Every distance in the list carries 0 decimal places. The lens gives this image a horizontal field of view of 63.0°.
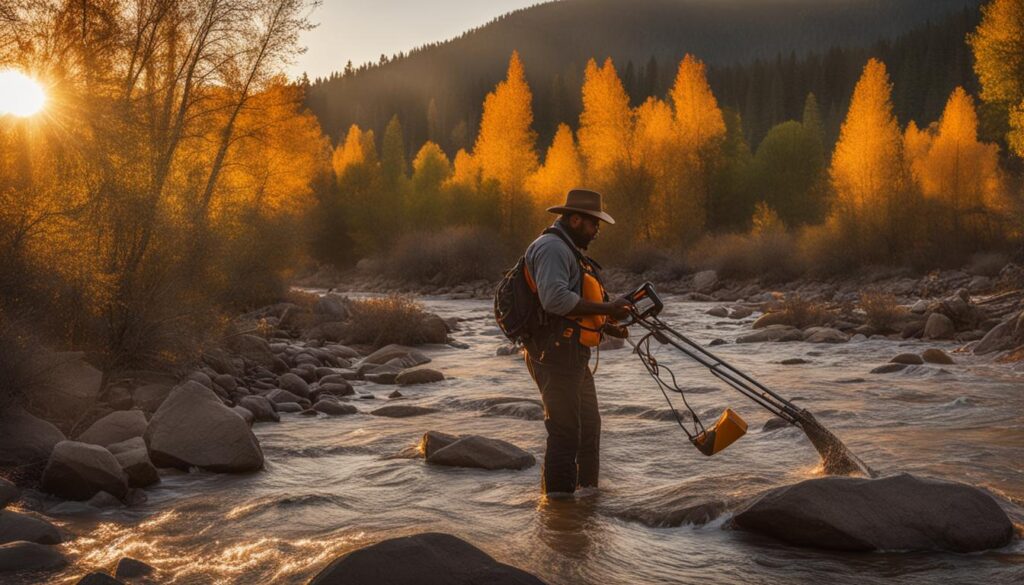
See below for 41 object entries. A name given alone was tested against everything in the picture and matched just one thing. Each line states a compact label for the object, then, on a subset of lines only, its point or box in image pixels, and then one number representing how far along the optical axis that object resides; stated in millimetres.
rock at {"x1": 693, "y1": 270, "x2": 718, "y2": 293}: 32500
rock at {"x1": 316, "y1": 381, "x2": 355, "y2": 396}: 11922
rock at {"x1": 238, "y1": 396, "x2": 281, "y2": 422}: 10047
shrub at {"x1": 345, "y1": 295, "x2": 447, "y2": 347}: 18062
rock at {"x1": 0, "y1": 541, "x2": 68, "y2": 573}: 4859
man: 5570
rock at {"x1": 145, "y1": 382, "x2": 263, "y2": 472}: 7422
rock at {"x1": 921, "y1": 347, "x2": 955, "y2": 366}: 13539
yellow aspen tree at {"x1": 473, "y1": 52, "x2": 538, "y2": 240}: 41812
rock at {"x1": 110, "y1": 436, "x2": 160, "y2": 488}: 6809
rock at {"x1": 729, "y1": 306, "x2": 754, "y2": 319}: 23344
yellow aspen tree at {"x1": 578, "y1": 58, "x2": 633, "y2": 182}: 38000
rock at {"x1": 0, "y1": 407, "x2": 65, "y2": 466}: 6895
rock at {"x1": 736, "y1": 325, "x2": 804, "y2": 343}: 17906
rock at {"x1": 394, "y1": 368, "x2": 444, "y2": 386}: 13203
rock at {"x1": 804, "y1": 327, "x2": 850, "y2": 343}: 17250
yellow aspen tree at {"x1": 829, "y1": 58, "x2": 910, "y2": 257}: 31312
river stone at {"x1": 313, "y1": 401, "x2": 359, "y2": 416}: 10664
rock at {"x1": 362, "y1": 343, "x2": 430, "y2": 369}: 15134
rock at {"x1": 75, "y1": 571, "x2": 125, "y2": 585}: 4148
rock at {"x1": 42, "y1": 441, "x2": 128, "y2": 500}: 6367
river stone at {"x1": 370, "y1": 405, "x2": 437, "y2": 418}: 10500
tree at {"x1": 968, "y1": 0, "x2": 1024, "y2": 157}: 24766
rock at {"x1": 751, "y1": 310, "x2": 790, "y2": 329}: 19750
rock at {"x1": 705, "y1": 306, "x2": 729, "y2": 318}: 23909
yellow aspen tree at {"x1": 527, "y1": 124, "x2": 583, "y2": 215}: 39469
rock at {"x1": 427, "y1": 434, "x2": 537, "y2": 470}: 7699
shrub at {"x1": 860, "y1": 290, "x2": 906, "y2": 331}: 18078
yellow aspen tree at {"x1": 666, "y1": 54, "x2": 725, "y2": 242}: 38562
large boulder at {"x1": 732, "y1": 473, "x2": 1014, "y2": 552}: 5195
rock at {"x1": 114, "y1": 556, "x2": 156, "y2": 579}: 4875
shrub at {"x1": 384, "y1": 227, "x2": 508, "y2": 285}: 37375
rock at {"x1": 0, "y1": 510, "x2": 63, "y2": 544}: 5270
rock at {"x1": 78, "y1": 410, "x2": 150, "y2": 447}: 7507
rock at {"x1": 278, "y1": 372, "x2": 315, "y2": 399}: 11672
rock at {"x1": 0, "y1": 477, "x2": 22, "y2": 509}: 6023
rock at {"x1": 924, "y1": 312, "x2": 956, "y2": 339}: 16625
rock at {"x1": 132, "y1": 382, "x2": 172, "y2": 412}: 9219
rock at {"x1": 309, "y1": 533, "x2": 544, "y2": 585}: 4035
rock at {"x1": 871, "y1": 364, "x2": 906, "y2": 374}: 13117
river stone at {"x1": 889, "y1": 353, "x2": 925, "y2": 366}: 13523
